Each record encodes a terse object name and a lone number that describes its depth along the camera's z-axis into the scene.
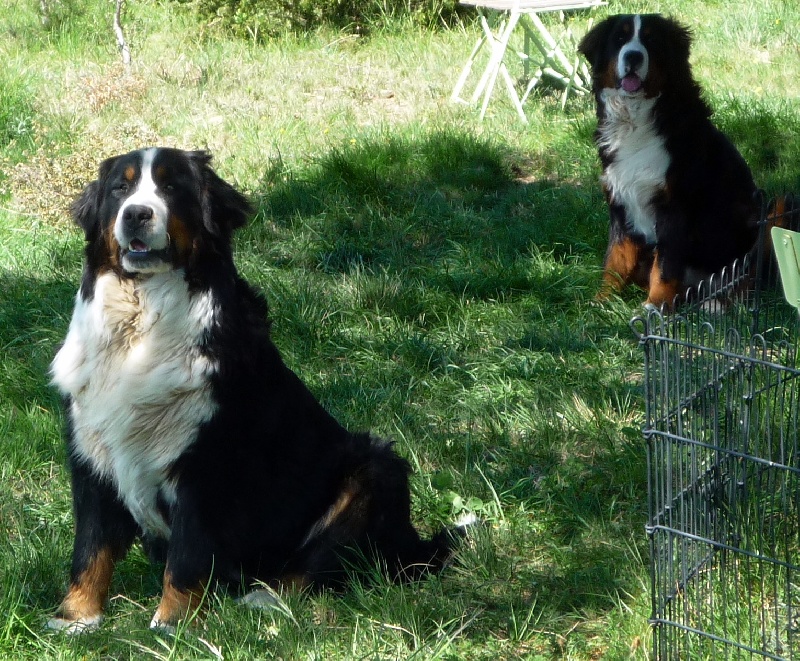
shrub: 9.64
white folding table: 7.73
